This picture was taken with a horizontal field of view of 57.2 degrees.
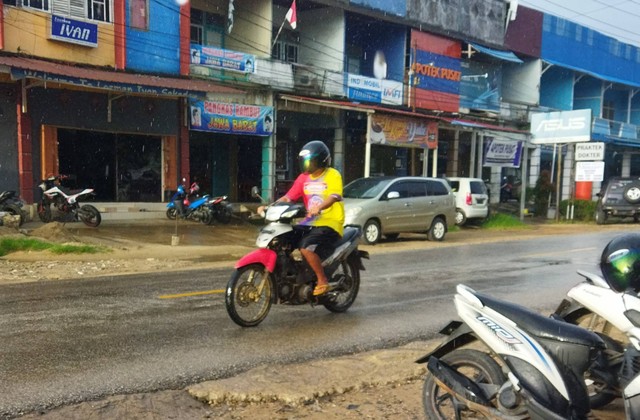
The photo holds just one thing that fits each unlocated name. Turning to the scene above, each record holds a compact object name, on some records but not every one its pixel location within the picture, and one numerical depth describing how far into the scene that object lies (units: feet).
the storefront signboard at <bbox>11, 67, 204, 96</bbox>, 44.91
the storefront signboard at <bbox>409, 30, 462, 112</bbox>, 81.97
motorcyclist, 20.39
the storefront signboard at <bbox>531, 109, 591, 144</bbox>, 86.79
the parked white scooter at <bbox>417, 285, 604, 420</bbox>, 10.12
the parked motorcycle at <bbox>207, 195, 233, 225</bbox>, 58.13
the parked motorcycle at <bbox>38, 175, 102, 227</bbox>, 49.01
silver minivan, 49.06
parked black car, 75.31
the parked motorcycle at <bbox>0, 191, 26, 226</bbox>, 45.34
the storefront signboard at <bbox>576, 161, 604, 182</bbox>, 86.17
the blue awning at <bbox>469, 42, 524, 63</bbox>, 87.40
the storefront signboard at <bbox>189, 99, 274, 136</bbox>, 61.11
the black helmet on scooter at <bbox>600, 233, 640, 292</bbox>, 11.84
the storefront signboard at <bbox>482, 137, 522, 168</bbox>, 88.22
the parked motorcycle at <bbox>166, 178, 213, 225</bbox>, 57.67
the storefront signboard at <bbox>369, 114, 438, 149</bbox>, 70.23
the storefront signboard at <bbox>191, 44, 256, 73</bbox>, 61.11
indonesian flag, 65.82
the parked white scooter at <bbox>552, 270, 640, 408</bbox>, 11.31
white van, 73.10
